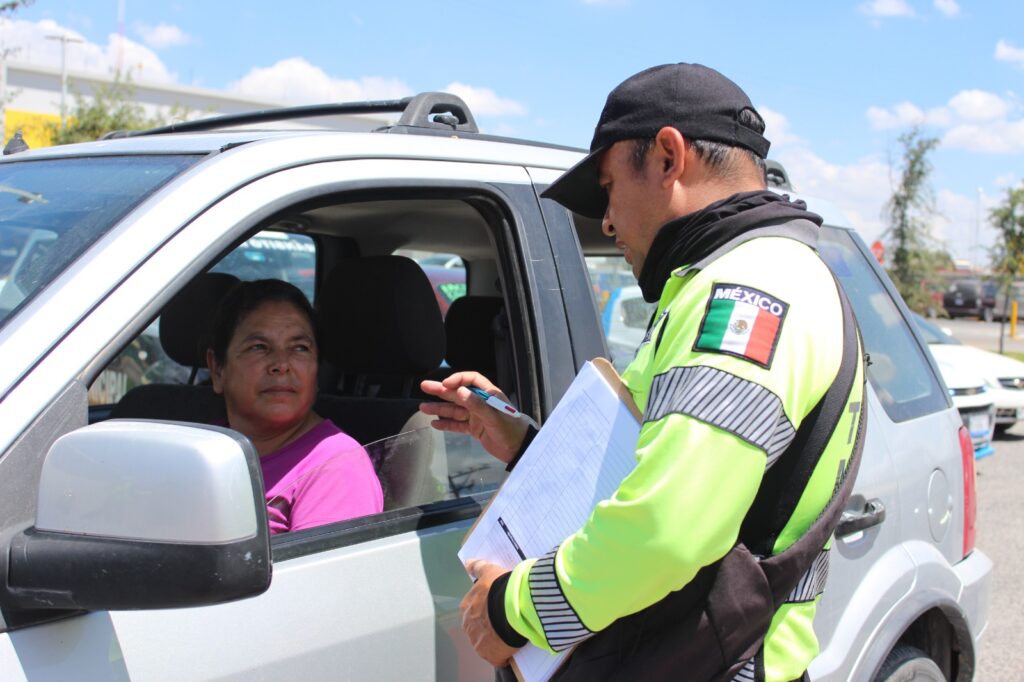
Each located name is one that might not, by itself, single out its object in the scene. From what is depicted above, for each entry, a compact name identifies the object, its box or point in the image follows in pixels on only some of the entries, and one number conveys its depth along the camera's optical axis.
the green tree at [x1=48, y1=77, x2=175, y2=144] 15.67
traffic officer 1.29
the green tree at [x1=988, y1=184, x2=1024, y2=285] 21.25
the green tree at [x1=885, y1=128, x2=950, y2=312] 17.06
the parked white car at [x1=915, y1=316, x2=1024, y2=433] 10.17
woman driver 2.36
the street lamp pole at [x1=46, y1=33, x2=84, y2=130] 17.02
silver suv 1.21
